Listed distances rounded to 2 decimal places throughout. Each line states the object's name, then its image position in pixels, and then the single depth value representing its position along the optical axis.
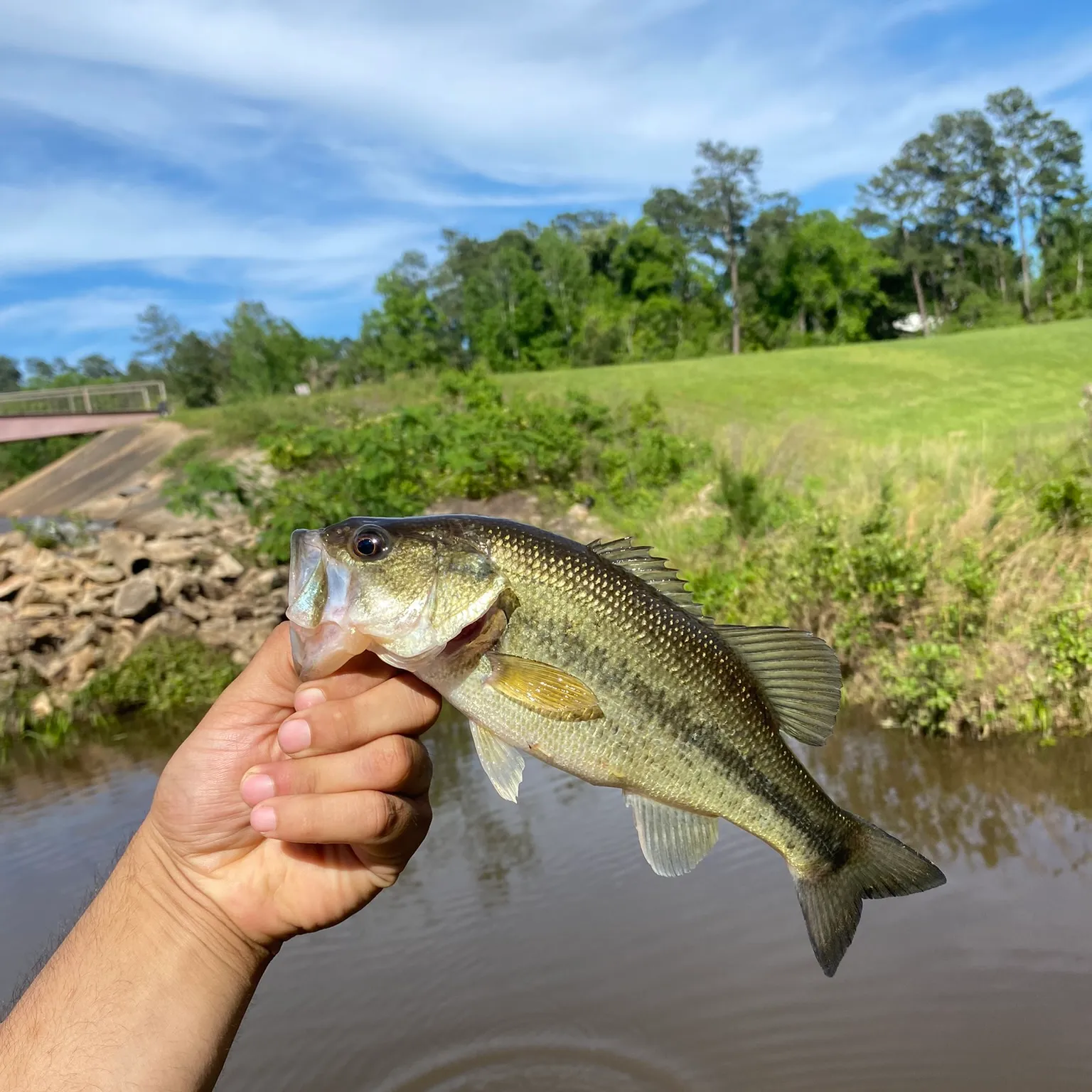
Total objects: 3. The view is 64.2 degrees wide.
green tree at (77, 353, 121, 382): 73.06
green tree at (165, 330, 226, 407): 55.94
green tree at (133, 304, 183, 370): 61.69
